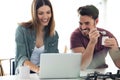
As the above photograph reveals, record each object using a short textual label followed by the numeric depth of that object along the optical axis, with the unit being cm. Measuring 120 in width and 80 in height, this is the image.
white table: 282
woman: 318
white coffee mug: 277
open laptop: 275
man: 327
